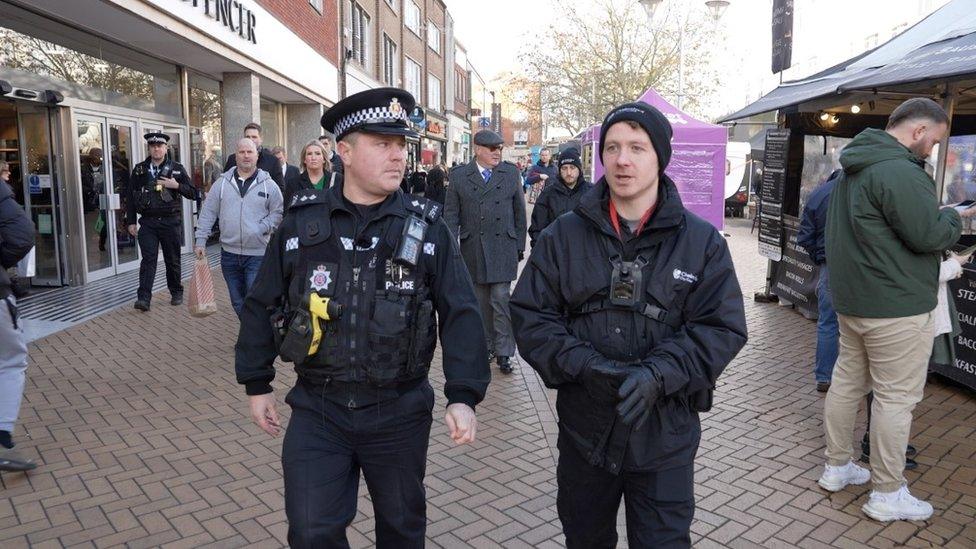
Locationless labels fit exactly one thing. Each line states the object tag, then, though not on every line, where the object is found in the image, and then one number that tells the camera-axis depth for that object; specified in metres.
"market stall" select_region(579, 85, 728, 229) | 10.94
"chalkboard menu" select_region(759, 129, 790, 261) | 9.17
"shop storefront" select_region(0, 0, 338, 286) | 8.97
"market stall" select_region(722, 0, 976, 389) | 5.58
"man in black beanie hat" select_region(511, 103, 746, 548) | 2.21
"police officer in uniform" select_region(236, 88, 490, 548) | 2.33
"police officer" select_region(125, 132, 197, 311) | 8.27
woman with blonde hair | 6.67
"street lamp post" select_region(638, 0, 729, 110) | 15.88
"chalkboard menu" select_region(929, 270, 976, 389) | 5.59
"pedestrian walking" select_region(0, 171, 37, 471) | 3.98
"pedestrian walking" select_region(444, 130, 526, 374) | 6.15
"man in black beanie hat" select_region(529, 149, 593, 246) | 6.66
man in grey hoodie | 6.26
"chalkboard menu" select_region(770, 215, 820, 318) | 8.38
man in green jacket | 3.38
